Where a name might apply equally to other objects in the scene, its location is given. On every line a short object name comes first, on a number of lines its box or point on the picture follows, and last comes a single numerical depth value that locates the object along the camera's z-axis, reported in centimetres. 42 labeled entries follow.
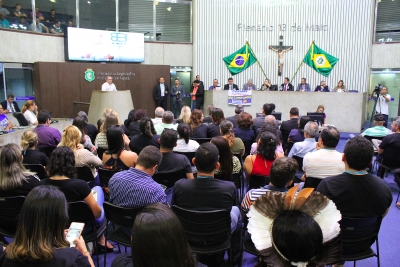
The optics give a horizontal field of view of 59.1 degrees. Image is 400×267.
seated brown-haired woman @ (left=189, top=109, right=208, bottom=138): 579
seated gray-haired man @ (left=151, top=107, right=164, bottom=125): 679
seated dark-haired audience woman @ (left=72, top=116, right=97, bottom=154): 490
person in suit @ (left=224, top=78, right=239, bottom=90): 1245
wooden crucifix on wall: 1373
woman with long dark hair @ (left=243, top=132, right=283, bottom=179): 376
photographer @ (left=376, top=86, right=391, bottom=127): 1005
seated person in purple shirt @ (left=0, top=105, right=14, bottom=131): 685
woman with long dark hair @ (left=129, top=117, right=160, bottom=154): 487
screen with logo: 1179
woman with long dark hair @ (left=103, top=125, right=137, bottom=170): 401
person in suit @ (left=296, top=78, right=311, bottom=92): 1213
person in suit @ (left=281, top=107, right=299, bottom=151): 669
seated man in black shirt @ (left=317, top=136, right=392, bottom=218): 276
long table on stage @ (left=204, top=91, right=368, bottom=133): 1095
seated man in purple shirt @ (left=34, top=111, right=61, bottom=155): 517
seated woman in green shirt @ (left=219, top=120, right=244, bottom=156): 479
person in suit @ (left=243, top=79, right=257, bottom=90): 1212
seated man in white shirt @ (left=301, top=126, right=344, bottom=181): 375
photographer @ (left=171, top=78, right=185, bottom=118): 1321
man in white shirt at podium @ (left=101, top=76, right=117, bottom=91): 1131
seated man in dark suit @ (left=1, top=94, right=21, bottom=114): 966
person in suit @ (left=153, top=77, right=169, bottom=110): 1293
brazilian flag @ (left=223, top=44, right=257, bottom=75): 1271
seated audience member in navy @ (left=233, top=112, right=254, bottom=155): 575
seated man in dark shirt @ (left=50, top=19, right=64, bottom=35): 1159
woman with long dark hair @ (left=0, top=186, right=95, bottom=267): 164
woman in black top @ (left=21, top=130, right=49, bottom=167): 414
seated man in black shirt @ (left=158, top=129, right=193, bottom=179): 379
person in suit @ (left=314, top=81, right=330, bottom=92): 1181
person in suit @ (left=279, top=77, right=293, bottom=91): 1243
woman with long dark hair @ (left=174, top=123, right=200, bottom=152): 472
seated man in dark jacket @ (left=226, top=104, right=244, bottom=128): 690
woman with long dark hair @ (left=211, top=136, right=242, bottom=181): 379
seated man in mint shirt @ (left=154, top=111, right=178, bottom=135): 577
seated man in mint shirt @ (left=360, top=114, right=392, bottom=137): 643
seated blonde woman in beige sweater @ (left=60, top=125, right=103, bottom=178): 406
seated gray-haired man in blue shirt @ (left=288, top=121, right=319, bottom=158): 472
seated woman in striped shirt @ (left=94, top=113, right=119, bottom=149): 508
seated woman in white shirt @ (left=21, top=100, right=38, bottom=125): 768
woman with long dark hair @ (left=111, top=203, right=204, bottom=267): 126
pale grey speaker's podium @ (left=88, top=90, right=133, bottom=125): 969
